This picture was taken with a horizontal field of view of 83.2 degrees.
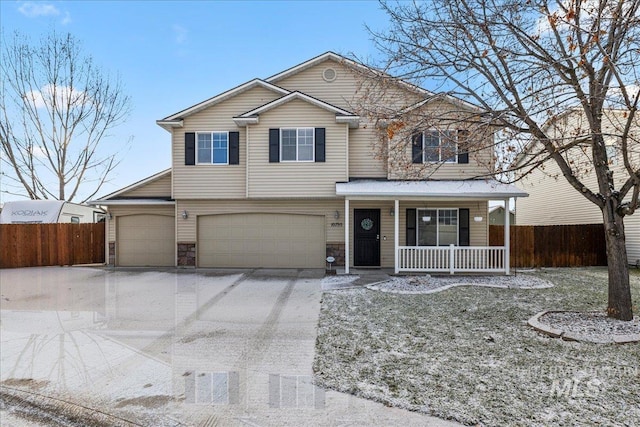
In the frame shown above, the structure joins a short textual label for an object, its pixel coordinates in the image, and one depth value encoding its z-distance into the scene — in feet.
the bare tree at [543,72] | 17.22
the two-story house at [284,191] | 40.32
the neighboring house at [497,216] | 92.10
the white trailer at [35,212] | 51.26
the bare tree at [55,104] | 57.93
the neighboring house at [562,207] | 43.34
